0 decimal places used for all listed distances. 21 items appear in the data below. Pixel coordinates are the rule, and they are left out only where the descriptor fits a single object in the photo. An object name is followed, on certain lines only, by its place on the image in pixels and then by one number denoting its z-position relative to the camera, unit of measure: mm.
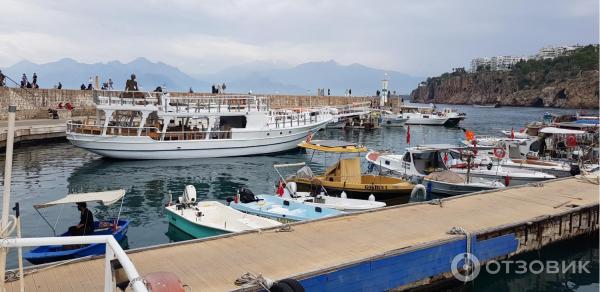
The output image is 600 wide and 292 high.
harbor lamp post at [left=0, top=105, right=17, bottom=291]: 4422
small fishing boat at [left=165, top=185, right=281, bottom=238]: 12898
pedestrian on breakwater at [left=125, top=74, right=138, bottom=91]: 29611
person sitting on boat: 12023
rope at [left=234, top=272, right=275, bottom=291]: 7344
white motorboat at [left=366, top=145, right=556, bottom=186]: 20297
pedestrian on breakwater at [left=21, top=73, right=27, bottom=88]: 41406
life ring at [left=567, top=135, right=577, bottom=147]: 26031
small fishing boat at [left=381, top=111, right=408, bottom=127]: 66188
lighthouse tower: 79625
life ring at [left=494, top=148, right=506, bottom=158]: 21331
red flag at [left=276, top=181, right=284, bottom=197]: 16844
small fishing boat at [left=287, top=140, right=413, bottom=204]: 18266
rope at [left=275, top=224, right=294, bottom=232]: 10758
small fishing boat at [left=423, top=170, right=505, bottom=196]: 18922
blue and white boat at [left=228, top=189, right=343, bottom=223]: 14062
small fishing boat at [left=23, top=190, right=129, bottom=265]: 10732
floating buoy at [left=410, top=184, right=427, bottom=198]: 17719
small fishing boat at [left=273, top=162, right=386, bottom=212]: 15234
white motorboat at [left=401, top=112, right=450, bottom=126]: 67750
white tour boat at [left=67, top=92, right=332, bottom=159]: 28781
